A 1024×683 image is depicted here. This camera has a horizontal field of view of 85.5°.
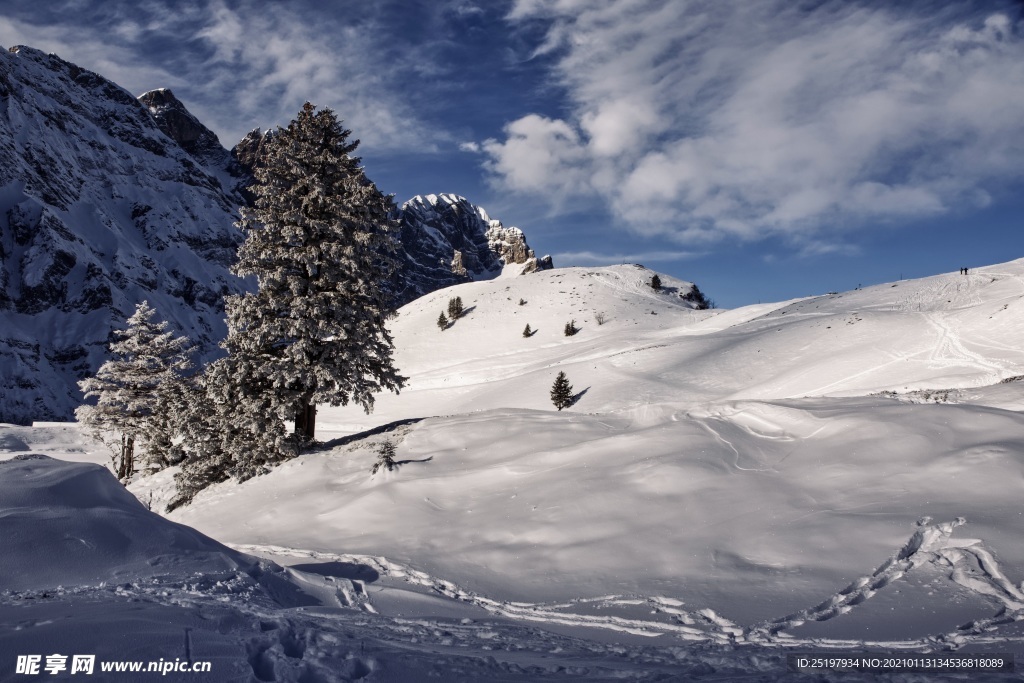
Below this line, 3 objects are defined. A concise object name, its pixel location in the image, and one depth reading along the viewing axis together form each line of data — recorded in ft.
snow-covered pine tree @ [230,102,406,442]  50.26
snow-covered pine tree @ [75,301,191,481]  81.20
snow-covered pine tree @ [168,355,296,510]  48.67
